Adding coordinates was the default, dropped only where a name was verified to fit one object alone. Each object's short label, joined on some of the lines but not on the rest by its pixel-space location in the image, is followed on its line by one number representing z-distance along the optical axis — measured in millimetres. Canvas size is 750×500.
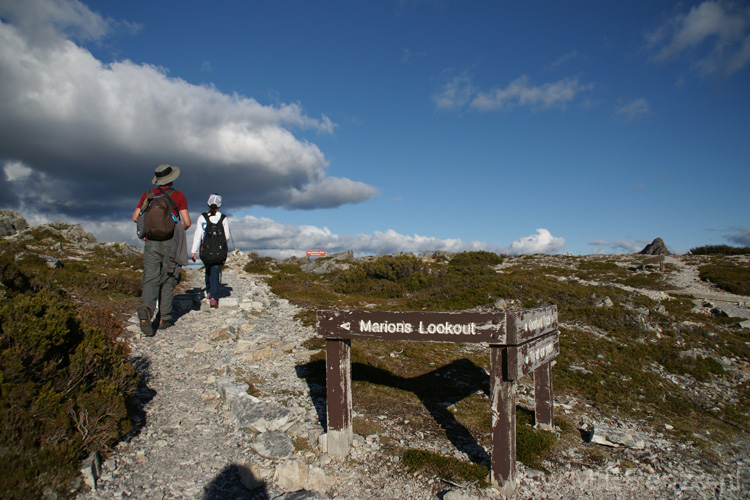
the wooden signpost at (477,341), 4242
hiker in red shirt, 8336
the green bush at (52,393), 3518
